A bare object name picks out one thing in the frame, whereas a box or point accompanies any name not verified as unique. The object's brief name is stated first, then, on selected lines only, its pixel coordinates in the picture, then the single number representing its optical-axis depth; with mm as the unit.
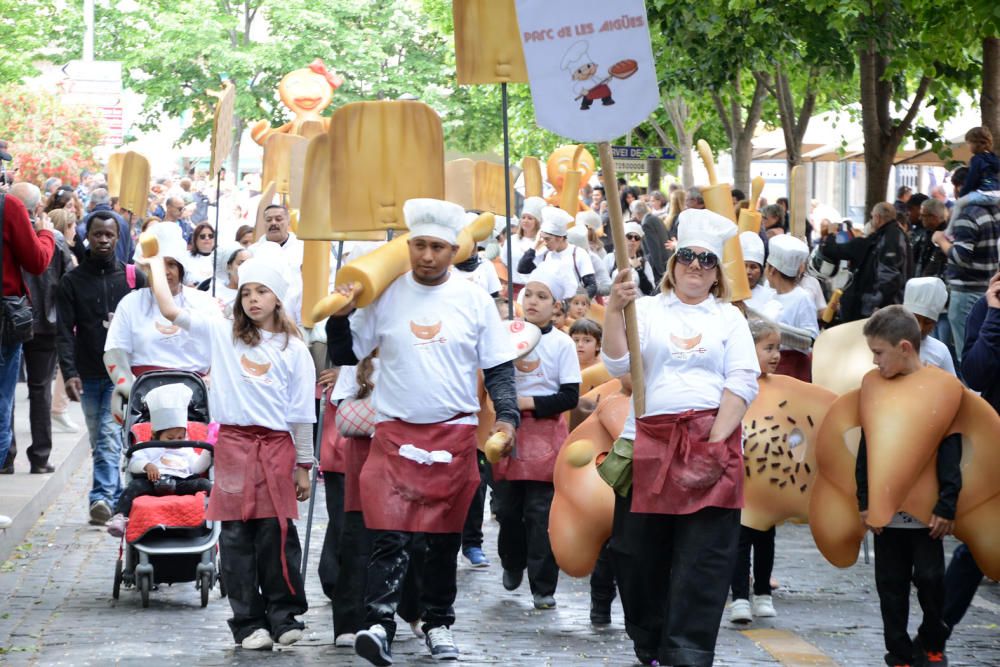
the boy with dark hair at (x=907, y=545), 11348
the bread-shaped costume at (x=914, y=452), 11337
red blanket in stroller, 13877
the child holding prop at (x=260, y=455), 12417
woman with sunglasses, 10770
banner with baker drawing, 11161
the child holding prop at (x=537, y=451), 14415
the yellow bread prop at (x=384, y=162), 12978
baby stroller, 13889
